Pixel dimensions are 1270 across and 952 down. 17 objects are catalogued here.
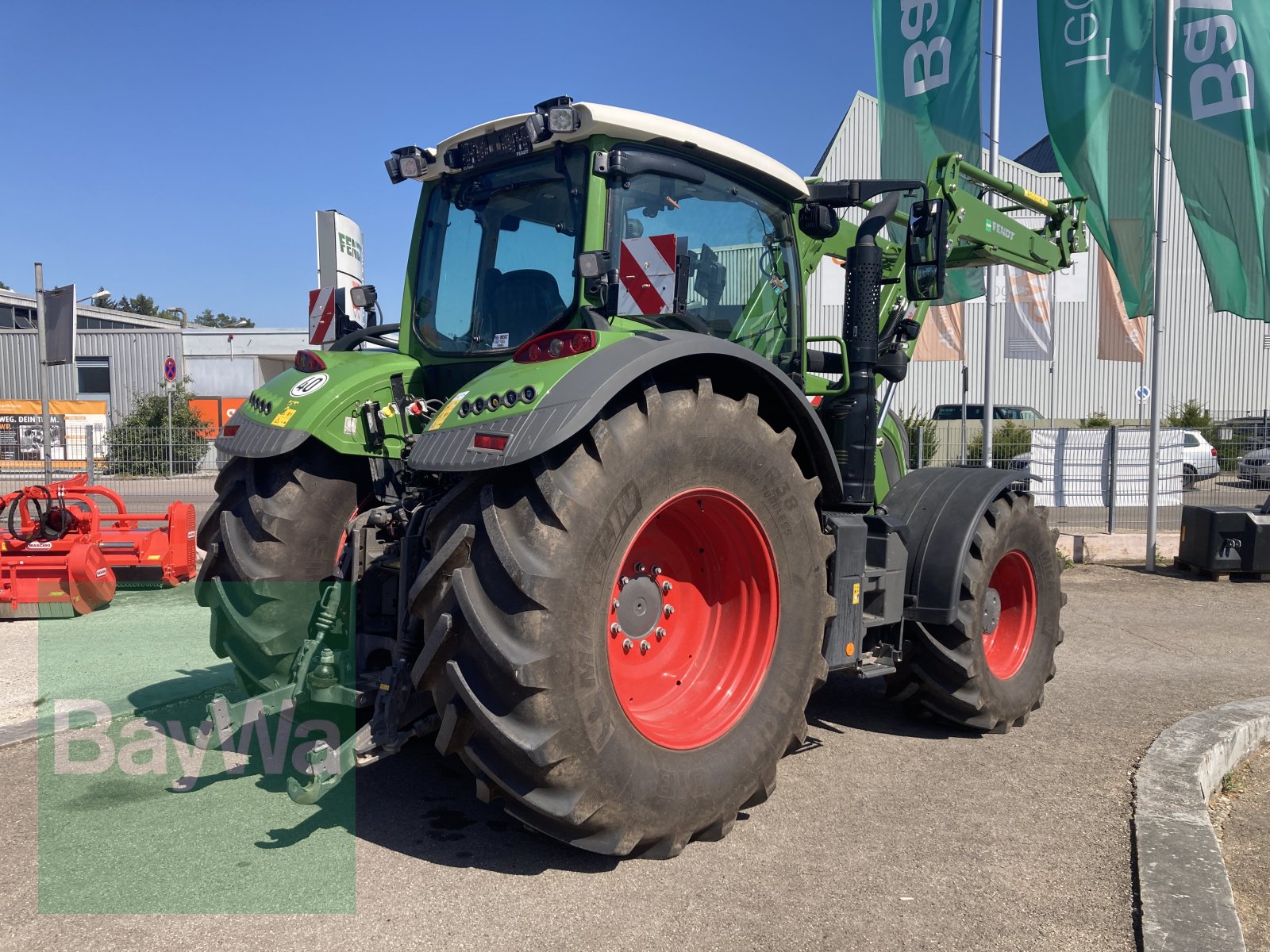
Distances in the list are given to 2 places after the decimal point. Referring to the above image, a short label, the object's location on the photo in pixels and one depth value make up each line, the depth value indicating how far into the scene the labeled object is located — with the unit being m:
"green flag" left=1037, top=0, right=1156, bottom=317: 10.89
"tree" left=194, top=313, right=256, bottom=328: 82.44
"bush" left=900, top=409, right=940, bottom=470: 14.94
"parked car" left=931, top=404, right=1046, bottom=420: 25.92
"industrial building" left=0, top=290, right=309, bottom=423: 31.16
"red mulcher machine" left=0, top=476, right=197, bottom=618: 7.52
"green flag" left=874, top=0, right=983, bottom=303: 12.02
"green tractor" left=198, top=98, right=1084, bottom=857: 2.97
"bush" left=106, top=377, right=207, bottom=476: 12.38
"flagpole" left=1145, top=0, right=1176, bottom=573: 10.53
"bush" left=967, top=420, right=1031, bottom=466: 13.21
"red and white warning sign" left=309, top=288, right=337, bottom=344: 5.56
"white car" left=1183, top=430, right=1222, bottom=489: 12.32
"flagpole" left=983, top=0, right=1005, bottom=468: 12.28
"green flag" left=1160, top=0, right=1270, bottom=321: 10.41
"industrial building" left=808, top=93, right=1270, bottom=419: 29.11
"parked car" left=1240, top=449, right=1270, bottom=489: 12.34
